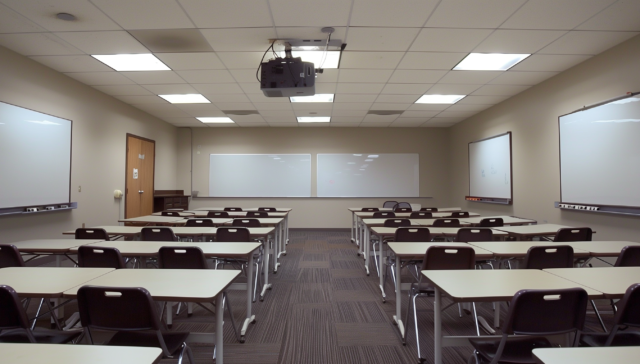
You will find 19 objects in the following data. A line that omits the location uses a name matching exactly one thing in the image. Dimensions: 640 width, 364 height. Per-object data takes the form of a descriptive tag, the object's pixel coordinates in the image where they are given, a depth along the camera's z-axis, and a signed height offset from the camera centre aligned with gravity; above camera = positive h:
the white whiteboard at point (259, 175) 8.84 +0.36
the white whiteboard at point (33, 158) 3.96 +0.39
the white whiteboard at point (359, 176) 8.87 +0.36
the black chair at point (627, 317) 1.42 -0.57
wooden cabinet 7.61 -0.30
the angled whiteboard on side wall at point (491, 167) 6.11 +0.48
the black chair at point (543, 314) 1.39 -0.54
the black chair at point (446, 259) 2.43 -0.52
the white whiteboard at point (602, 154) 3.61 +0.46
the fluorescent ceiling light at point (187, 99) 5.96 +1.69
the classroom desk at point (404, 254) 2.47 -0.48
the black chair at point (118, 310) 1.41 -0.55
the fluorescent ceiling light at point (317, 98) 5.94 +1.70
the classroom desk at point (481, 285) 1.52 -0.49
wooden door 6.52 +0.24
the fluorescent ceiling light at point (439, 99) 5.95 +1.72
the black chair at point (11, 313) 1.38 -0.54
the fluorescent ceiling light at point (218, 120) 7.83 +1.67
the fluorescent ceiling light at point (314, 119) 7.65 +1.69
